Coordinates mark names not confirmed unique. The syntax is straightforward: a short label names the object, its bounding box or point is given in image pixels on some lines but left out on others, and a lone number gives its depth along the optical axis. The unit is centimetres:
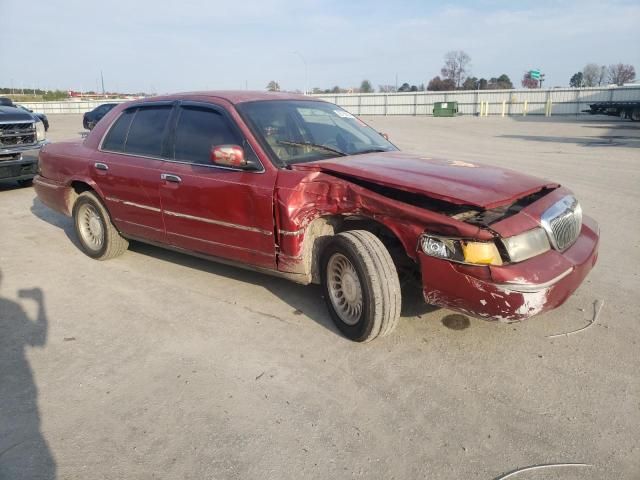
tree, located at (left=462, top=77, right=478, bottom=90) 7515
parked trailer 2855
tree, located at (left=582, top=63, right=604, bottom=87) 7662
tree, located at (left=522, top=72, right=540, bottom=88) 7683
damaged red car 291
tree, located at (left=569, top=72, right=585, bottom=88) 7936
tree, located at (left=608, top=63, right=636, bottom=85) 7751
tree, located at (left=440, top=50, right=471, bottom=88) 8088
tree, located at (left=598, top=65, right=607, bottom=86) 7605
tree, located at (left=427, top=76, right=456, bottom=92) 7712
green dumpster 4094
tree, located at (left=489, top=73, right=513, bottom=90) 7700
